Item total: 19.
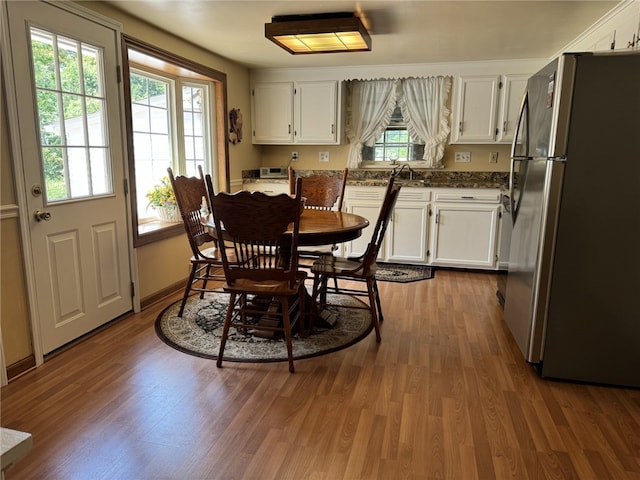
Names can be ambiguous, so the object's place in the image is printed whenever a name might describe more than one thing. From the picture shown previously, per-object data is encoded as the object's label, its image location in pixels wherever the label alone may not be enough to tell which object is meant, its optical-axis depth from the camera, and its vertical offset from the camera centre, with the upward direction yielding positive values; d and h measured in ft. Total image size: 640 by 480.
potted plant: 12.67 -1.31
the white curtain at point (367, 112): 16.31 +1.72
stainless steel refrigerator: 6.94 -0.98
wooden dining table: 8.43 -1.36
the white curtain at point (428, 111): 15.79 +1.72
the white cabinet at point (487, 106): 14.56 +1.80
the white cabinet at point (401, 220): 15.01 -2.04
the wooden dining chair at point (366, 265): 8.82 -2.28
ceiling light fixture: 9.61 +2.78
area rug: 8.68 -3.77
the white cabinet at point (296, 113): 16.07 +1.65
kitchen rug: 14.06 -3.71
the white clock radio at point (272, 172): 17.31 -0.57
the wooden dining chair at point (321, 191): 12.42 -0.91
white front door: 7.68 -0.18
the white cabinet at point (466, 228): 14.48 -2.20
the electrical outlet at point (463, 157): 16.16 +0.13
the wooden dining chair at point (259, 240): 7.26 -1.45
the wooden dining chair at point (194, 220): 9.98 -1.49
